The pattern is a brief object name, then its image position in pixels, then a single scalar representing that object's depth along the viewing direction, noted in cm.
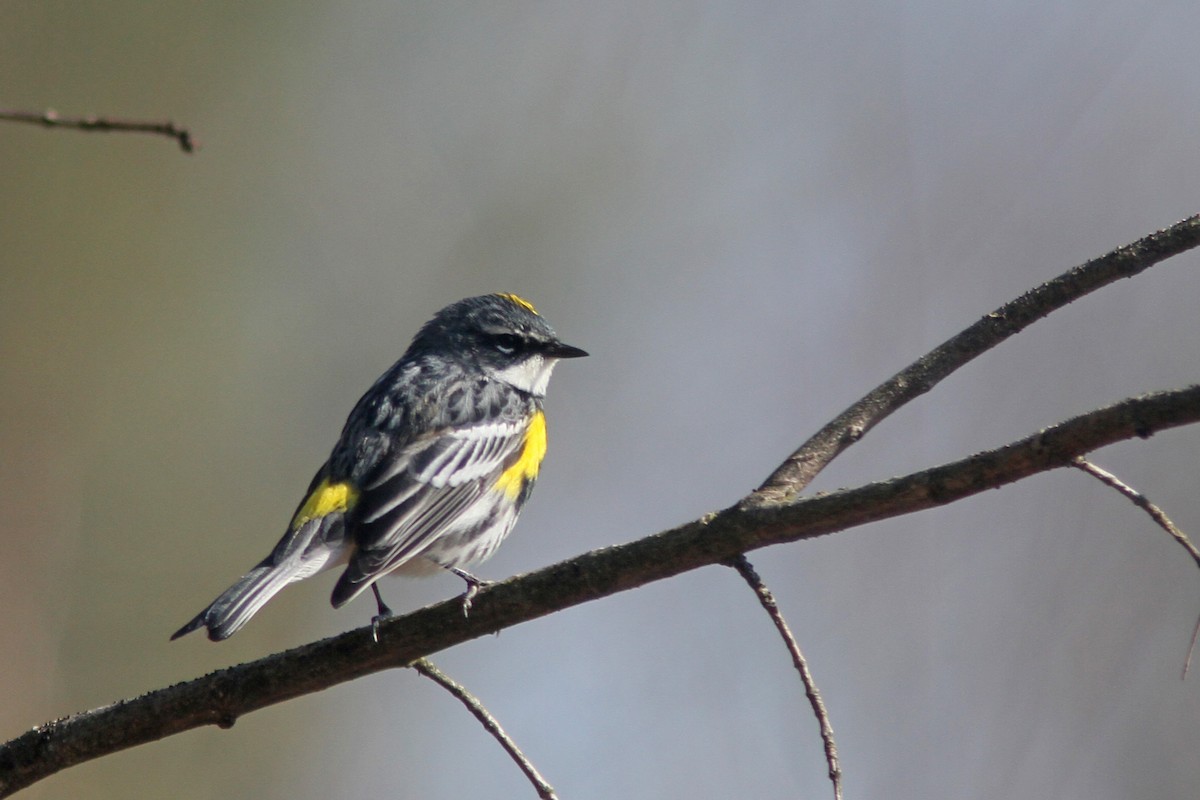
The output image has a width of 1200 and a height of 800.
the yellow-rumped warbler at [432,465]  965
